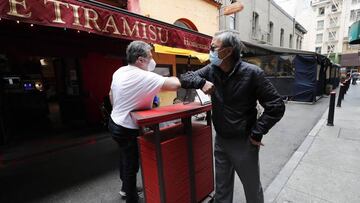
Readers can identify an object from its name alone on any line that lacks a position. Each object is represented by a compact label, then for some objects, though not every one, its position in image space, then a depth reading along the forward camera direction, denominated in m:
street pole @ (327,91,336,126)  5.74
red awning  2.63
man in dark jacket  1.73
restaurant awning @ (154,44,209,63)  5.26
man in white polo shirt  2.07
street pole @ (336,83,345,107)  8.94
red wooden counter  1.93
